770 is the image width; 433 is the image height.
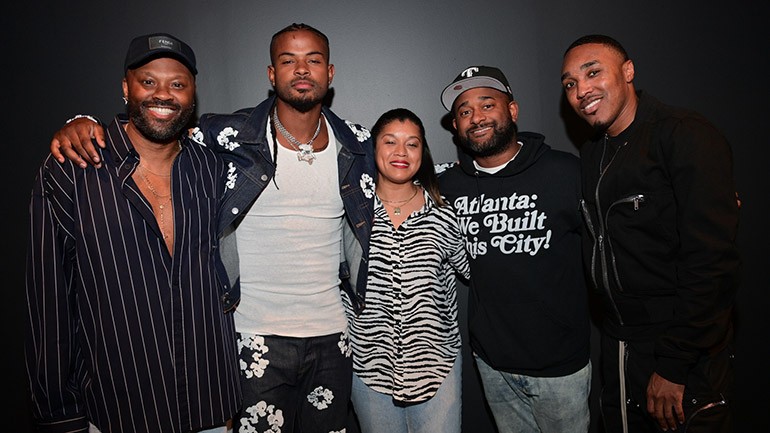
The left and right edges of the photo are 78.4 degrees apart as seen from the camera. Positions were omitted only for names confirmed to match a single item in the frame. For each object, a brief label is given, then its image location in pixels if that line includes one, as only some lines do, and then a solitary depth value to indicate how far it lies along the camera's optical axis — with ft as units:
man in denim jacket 6.74
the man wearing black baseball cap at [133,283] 5.26
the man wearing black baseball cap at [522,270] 7.24
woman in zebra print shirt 7.06
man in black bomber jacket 5.51
